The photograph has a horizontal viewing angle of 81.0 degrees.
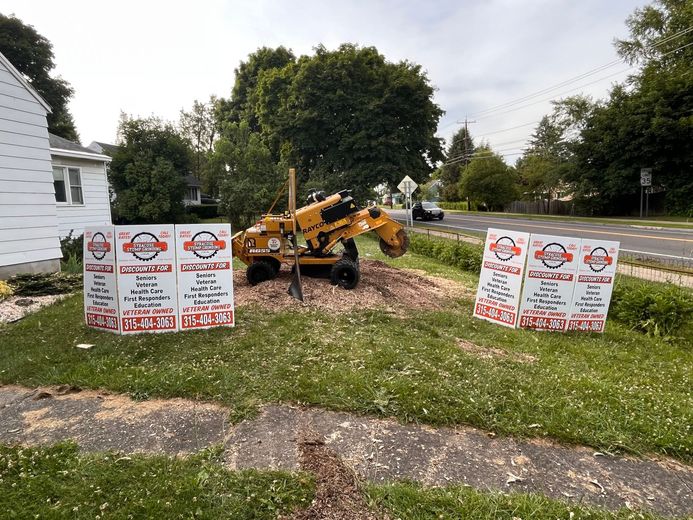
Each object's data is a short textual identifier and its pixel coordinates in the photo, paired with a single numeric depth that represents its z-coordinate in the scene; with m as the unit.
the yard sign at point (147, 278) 5.31
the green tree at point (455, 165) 61.58
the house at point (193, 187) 38.09
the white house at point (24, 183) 8.49
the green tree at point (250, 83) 35.00
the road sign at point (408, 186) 19.27
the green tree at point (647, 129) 27.25
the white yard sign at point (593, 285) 5.84
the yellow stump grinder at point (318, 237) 7.73
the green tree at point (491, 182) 46.53
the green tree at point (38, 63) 29.77
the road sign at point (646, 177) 28.02
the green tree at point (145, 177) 23.42
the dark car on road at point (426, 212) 33.97
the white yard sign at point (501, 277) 5.97
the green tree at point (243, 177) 22.89
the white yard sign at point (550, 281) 5.81
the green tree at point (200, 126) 51.47
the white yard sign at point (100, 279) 5.34
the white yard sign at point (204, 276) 5.48
